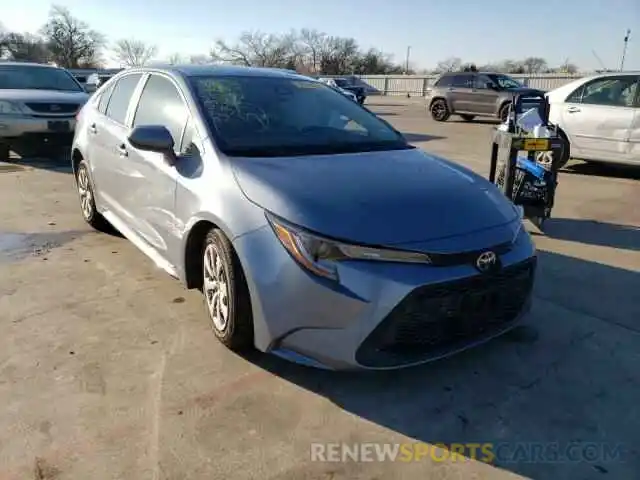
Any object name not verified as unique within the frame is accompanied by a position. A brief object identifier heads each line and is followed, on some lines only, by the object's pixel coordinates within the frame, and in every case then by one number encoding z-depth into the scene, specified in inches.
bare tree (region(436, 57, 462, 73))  2965.1
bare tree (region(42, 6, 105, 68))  2972.4
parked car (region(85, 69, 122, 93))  675.7
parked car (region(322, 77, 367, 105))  969.9
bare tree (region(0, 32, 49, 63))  2888.3
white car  314.2
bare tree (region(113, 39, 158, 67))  3440.0
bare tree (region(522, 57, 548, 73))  2827.3
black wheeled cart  200.8
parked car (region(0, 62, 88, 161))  341.4
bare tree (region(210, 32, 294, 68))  3085.9
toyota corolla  96.4
